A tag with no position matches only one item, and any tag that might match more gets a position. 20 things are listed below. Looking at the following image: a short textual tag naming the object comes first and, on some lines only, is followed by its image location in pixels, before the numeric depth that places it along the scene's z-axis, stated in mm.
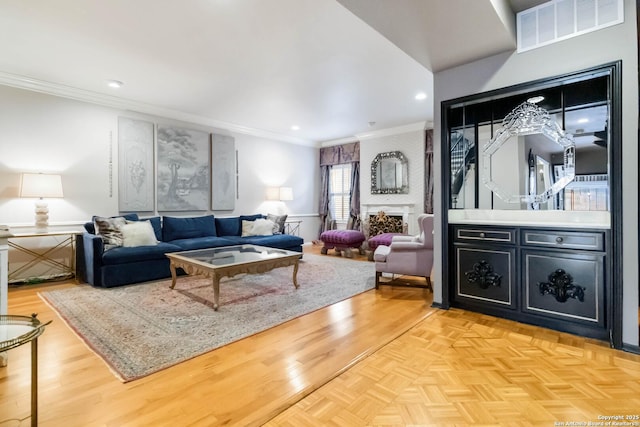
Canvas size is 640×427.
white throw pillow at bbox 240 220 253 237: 5681
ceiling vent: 2229
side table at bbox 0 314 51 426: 1222
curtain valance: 7453
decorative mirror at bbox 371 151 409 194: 6555
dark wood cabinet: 2334
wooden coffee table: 2955
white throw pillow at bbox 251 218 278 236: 5660
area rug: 2160
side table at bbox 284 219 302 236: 7270
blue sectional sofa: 3750
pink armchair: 3617
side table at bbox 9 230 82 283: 3914
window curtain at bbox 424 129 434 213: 6219
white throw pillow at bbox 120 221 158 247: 4082
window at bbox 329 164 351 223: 7727
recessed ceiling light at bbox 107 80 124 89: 4015
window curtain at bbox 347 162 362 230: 7430
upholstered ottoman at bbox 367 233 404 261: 5258
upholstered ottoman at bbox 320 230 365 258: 5996
